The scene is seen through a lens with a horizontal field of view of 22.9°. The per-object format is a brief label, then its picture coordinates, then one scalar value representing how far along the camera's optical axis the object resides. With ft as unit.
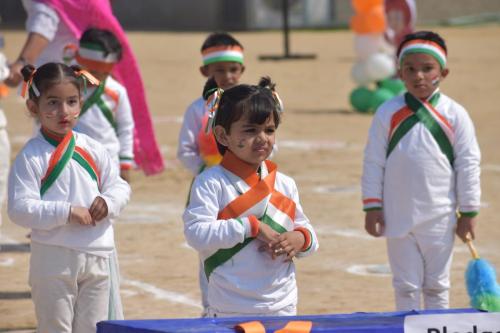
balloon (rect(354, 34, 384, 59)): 65.16
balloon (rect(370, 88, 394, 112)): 62.32
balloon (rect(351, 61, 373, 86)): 63.72
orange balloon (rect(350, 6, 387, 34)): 64.34
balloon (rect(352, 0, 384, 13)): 66.08
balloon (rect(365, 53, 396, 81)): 62.85
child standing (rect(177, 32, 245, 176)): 24.97
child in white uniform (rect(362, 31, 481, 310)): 22.70
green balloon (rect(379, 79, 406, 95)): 62.44
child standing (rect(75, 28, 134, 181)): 26.86
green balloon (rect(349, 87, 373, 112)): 62.90
